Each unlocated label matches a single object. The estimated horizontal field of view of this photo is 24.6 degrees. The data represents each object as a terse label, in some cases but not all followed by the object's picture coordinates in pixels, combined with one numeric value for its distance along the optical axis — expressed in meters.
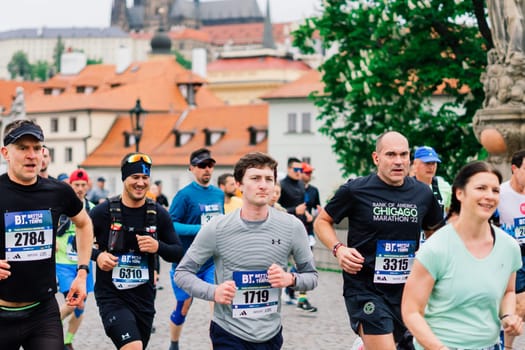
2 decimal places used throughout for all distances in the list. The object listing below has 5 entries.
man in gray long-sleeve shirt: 6.32
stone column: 14.96
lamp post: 29.02
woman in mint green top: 5.27
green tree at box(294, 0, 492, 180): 26.83
